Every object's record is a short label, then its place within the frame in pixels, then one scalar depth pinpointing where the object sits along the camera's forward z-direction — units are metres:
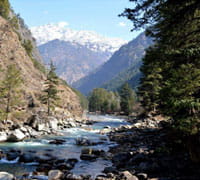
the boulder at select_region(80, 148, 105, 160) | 20.06
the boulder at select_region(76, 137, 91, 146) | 27.35
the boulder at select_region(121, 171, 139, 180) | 12.43
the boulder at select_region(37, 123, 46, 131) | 36.28
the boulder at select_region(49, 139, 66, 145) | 28.00
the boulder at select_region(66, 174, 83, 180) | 13.52
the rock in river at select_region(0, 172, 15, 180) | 12.84
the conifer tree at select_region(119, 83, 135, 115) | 102.62
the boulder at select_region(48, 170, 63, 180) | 13.41
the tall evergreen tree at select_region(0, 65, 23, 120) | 39.31
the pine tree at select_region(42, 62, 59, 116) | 54.55
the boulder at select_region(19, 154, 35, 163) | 18.51
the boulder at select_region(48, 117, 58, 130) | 41.04
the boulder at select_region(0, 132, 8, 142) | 27.52
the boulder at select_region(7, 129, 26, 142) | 27.69
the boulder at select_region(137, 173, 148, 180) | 12.69
